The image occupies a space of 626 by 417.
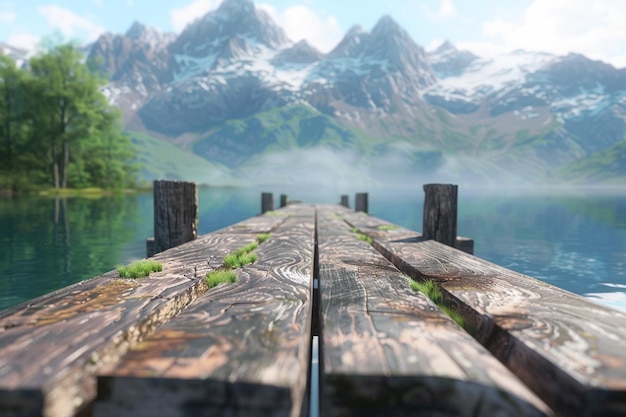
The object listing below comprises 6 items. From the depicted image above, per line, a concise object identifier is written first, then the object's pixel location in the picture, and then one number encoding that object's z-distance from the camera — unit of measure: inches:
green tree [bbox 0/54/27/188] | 1649.9
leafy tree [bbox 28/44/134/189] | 1610.5
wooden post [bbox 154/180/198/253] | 219.0
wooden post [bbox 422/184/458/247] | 243.6
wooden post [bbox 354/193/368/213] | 641.6
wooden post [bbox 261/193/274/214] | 657.6
